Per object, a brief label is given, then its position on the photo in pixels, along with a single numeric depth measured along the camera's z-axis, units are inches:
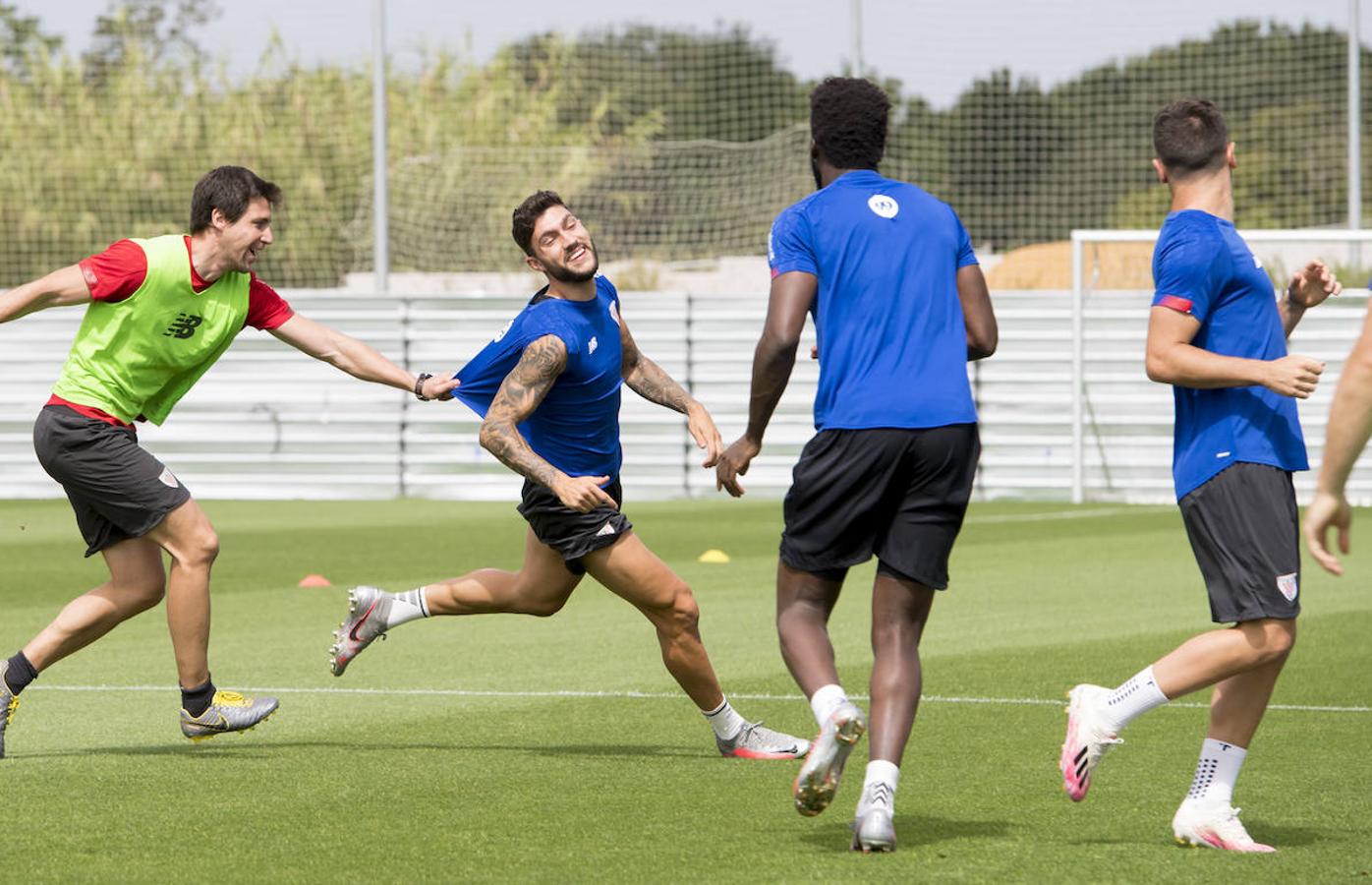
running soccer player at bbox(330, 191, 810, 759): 593.9
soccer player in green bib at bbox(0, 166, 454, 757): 629.0
